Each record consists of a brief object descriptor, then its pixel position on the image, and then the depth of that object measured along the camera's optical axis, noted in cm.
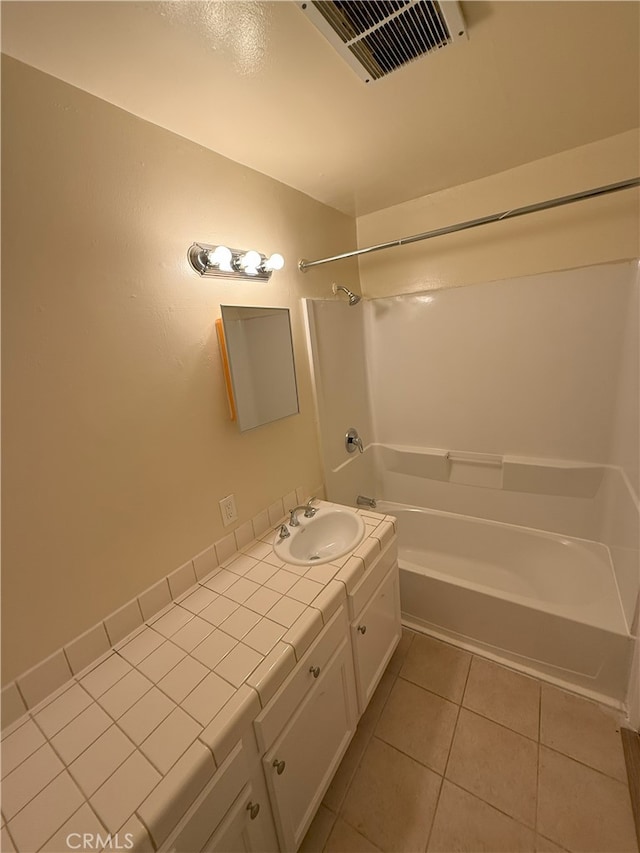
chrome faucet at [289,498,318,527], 152
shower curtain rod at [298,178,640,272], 112
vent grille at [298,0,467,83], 76
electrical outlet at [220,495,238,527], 134
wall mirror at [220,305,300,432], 134
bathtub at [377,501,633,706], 143
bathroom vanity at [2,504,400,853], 66
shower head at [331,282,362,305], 194
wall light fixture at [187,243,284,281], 119
